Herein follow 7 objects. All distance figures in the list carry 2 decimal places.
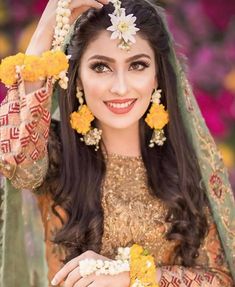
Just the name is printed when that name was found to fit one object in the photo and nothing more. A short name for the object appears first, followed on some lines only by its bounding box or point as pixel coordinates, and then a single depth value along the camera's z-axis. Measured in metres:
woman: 3.06
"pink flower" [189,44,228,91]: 4.12
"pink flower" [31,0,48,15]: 3.99
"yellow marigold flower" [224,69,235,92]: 4.18
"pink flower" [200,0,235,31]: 3.99
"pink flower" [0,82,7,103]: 4.00
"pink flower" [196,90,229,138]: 4.19
